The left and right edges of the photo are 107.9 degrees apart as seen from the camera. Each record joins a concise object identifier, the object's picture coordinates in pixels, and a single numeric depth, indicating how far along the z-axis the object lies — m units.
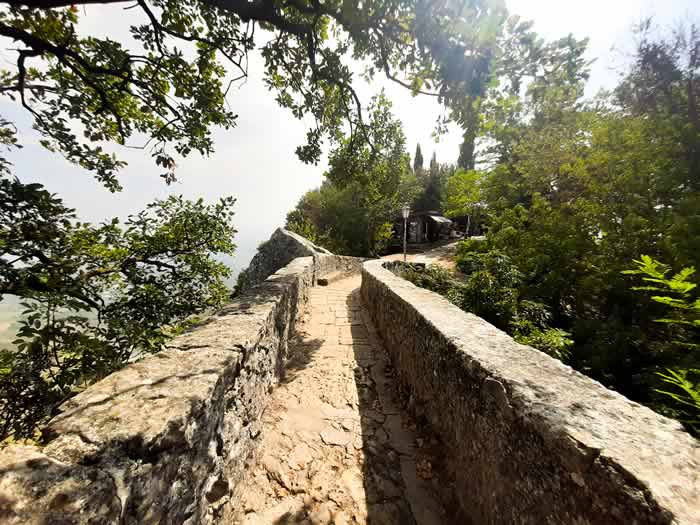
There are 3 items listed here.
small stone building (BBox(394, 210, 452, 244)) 27.22
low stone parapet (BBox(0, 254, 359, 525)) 0.91
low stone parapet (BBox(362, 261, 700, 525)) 0.96
